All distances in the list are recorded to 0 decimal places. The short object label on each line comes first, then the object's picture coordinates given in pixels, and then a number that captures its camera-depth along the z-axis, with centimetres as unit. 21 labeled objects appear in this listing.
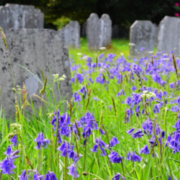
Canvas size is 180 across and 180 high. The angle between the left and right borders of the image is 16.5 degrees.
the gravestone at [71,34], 1722
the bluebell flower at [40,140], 262
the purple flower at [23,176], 231
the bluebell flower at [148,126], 308
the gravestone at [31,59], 622
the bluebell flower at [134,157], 274
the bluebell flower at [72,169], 248
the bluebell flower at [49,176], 222
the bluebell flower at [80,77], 755
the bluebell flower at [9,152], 226
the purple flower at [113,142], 295
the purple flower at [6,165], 225
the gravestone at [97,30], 1691
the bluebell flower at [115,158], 258
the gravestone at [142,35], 1439
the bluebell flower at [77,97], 492
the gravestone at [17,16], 1315
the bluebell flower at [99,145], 292
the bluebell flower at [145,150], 296
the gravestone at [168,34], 1411
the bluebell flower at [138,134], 305
